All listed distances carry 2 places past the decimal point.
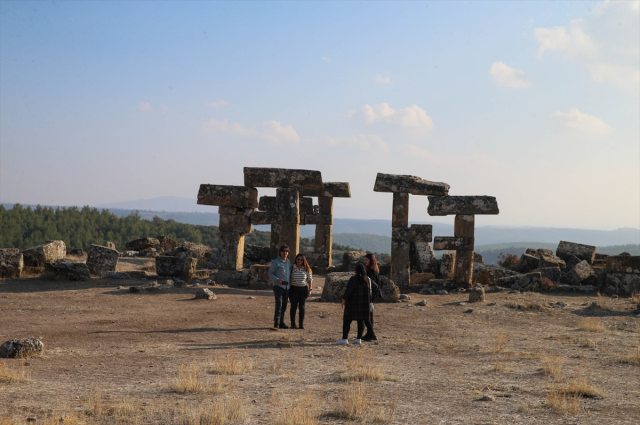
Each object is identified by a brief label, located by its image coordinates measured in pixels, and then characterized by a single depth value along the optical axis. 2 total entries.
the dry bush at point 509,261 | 28.64
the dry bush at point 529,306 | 16.38
